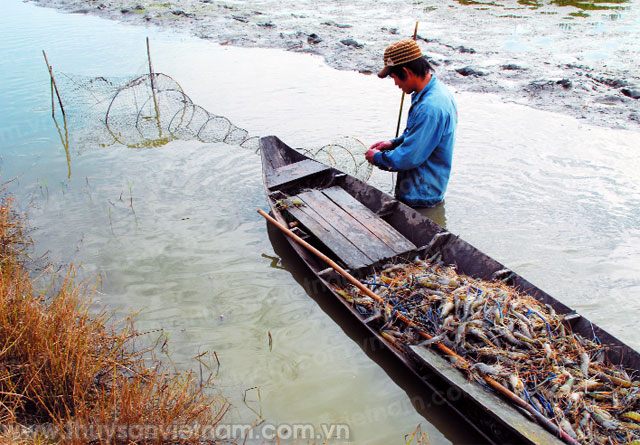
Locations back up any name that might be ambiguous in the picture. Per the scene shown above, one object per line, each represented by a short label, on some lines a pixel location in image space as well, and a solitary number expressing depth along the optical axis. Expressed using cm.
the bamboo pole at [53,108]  1026
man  547
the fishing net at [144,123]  941
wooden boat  348
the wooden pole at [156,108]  1016
